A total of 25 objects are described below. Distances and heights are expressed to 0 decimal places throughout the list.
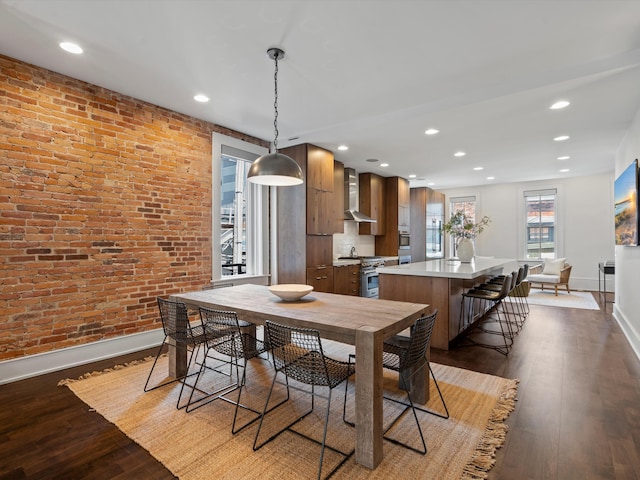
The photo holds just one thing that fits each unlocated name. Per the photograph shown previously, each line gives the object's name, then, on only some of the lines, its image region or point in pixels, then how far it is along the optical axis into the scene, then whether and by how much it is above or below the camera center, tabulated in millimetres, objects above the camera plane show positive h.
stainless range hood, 6625 +814
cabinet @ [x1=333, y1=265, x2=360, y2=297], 5793 -739
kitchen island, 3857 -599
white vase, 5172 -192
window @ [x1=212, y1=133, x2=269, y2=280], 5055 +325
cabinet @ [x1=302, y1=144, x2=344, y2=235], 5234 +686
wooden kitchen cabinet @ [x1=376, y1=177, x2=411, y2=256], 7797 +489
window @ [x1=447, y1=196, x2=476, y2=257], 9472 +902
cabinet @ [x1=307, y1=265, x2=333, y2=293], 5258 -633
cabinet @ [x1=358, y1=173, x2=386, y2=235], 7305 +824
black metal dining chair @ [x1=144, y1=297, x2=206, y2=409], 2689 -714
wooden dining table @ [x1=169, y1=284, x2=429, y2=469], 1858 -523
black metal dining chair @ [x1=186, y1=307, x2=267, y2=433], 2359 -831
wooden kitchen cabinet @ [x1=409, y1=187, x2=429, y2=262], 8945 +404
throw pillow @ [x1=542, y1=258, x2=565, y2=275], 7484 -614
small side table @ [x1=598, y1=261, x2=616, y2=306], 6035 -559
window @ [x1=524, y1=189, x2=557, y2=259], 8385 +390
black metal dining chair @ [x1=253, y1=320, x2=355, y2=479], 1924 -764
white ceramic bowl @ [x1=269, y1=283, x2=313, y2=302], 2656 -431
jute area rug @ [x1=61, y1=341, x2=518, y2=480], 1826 -1240
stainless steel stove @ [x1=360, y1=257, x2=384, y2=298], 6355 -741
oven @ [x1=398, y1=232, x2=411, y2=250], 7907 -67
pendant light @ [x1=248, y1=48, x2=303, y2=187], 2689 +572
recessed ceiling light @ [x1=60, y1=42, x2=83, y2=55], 2695 +1528
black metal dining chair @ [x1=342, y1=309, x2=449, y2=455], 2002 -811
